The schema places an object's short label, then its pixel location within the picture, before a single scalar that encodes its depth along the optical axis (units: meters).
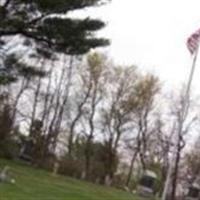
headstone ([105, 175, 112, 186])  53.31
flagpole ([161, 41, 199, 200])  29.12
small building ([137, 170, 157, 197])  54.62
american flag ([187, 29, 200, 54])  27.84
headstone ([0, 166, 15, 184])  24.86
